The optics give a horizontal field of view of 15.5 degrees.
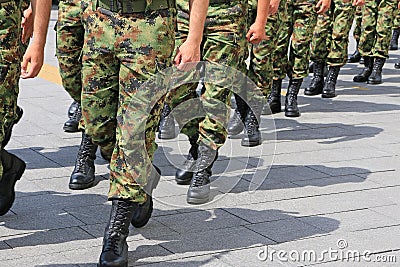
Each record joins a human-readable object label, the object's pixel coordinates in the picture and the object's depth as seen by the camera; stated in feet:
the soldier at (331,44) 53.54
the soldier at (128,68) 24.02
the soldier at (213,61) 31.36
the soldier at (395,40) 80.39
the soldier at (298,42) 47.04
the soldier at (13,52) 25.42
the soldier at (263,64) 40.96
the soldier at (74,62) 32.68
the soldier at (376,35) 59.83
